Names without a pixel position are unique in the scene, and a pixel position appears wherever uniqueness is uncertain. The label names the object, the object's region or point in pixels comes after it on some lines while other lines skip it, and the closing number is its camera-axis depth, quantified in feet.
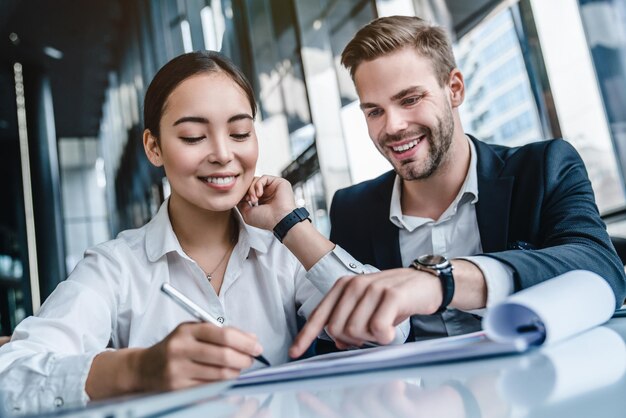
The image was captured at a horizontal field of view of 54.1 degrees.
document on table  2.38
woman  4.32
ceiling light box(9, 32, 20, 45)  32.07
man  3.97
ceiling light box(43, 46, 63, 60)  34.53
